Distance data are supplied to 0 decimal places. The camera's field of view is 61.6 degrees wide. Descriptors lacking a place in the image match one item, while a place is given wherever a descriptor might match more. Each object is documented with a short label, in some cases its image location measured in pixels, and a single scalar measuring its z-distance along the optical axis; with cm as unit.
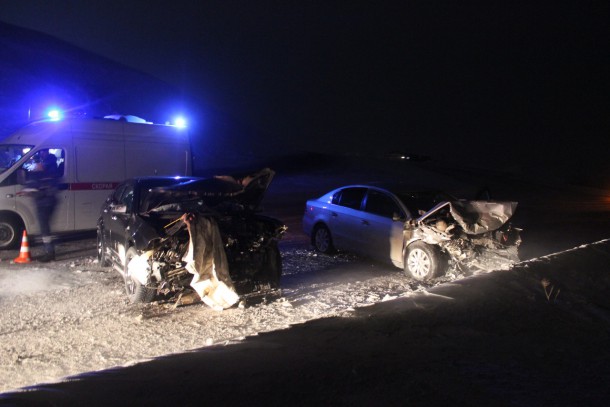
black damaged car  590
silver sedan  813
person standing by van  1003
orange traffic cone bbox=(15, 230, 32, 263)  907
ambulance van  997
